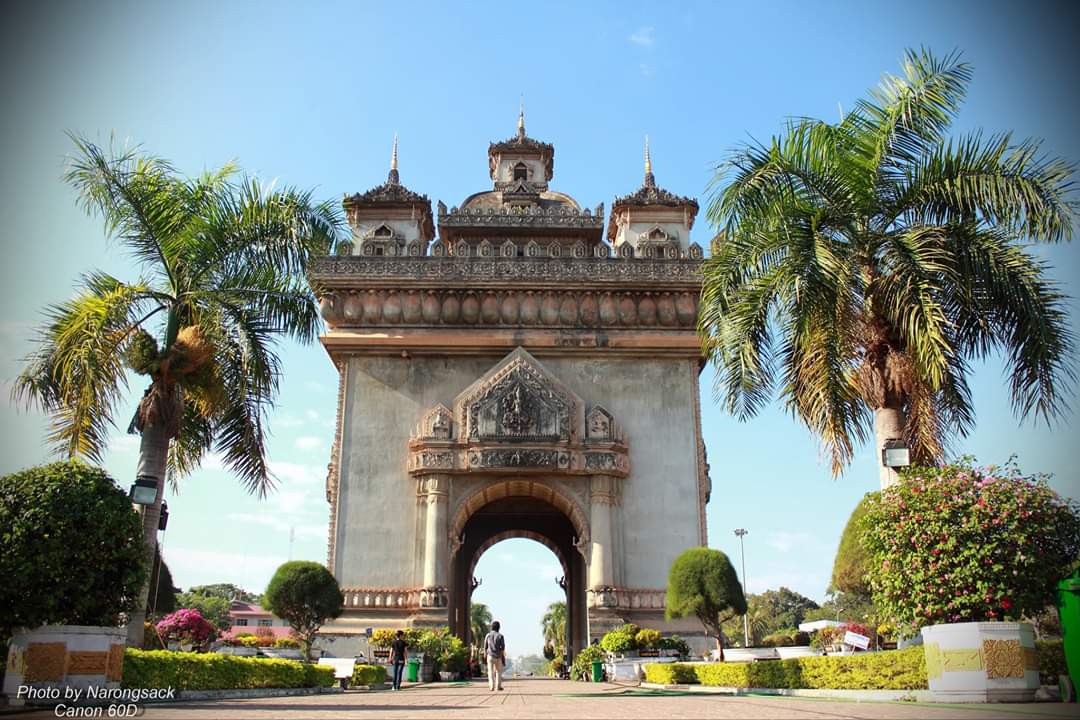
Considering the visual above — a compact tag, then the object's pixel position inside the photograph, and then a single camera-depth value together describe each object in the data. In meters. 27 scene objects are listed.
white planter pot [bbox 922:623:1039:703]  9.47
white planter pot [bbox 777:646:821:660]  23.98
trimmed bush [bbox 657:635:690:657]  20.17
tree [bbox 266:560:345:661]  18.06
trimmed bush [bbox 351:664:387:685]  17.20
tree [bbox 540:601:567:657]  62.66
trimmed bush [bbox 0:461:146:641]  9.41
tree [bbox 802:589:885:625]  75.69
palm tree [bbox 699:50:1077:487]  12.02
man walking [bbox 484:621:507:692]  16.47
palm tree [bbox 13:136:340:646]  12.85
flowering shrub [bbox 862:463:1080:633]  9.93
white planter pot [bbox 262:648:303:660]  22.03
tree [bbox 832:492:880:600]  22.02
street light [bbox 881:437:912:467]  12.22
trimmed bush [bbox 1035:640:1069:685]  10.11
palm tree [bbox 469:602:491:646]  69.31
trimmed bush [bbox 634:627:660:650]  19.91
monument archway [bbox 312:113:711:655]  23.25
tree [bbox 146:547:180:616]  27.06
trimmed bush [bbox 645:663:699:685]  15.94
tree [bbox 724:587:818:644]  84.56
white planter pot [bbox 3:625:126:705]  9.41
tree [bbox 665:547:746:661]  18.41
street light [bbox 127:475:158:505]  12.48
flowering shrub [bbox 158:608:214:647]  24.88
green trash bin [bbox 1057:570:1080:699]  9.12
